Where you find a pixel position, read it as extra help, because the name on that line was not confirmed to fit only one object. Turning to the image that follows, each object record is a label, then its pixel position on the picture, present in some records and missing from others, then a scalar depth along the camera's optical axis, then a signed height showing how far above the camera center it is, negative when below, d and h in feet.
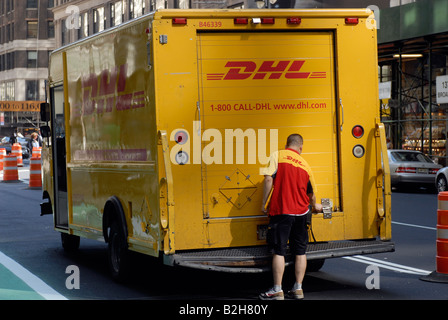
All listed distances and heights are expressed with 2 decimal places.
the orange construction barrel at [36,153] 110.31 -2.49
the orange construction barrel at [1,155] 126.98 -3.09
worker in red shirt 28.96 -2.70
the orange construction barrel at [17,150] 131.95 -2.48
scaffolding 107.76 +3.82
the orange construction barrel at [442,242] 32.58 -4.55
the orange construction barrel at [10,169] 104.78 -4.19
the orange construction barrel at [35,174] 92.47 -4.31
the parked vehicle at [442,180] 80.12 -5.36
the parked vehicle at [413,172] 87.61 -5.01
